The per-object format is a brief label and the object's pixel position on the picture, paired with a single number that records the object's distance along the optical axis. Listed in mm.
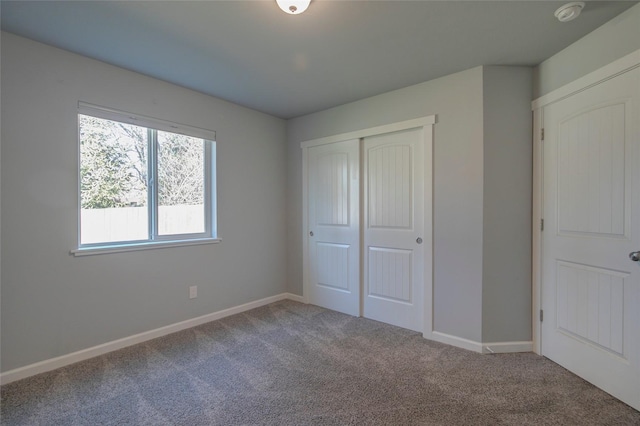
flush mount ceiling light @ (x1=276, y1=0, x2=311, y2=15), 1683
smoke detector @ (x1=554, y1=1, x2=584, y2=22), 1748
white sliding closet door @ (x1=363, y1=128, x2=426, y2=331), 2949
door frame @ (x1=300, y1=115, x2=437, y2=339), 2801
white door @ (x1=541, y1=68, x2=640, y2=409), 1855
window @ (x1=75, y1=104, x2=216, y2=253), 2492
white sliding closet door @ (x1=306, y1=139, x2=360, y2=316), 3434
